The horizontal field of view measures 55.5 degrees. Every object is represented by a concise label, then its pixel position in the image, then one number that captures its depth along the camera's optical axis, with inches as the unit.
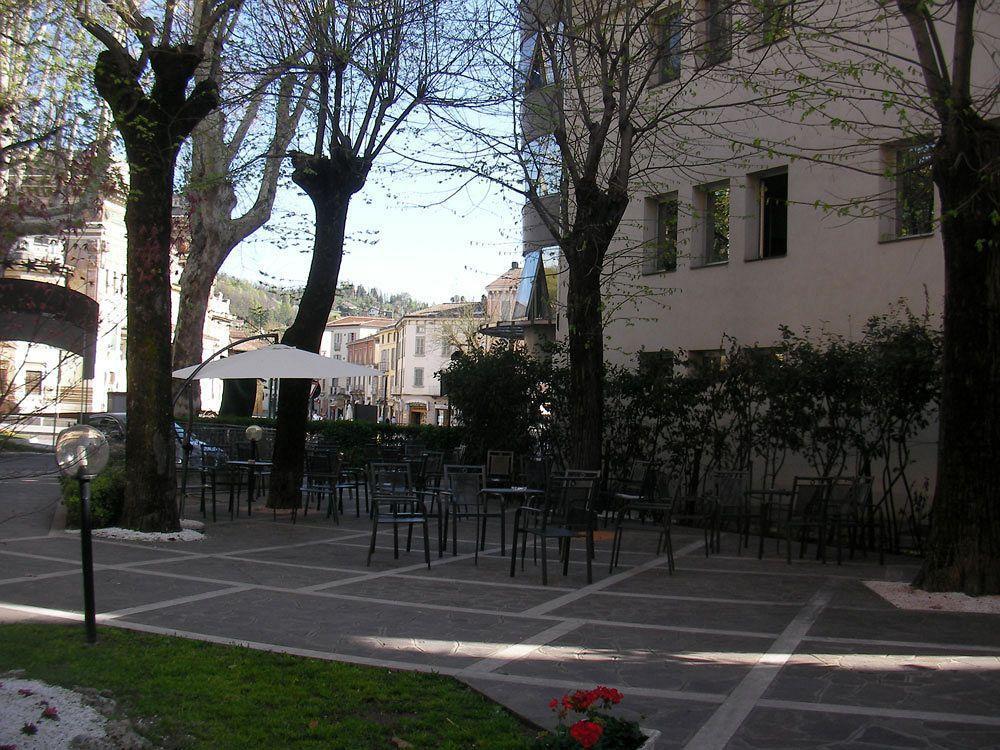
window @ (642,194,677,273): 729.0
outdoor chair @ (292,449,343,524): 584.0
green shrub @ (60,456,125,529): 496.1
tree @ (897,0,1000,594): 356.2
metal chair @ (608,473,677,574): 434.0
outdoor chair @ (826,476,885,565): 449.4
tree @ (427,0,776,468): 544.7
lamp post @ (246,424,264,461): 776.9
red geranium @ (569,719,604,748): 146.6
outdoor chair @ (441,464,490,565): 458.3
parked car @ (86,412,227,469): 714.2
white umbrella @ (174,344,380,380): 559.5
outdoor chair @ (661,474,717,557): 562.9
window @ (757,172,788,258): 655.1
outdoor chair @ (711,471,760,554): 498.9
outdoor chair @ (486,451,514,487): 691.4
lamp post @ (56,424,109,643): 260.1
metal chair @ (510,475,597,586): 384.8
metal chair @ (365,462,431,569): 428.5
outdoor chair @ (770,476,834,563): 450.6
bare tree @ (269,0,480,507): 606.2
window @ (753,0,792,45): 407.8
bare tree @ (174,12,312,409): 595.2
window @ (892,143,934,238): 505.4
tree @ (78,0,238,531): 472.4
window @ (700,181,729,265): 701.9
